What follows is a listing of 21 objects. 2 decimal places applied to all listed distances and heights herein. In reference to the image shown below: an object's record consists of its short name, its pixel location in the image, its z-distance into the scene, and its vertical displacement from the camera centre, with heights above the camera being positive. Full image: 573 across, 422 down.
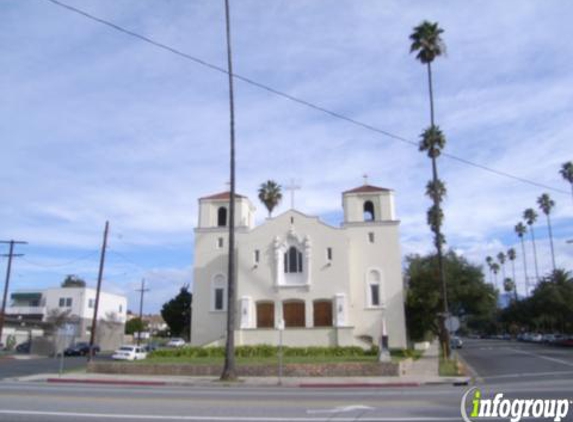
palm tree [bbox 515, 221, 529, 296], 116.04 +22.08
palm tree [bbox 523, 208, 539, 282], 106.44 +22.89
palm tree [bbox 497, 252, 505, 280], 146.65 +20.58
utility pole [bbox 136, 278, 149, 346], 70.44 +5.70
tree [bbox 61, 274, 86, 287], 112.06 +11.96
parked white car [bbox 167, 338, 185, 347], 70.07 -0.51
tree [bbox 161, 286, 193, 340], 61.72 +3.15
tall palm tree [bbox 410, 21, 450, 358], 36.00 +18.45
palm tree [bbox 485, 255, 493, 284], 153.75 +20.90
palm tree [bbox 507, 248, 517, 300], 139.91 +20.46
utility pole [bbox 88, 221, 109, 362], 41.92 +5.41
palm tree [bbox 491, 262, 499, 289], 153.88 +18.83
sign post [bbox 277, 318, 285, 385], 23.50 -1.30
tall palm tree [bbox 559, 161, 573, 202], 75.06 +21.98
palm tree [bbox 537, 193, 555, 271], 93.25 +21.93
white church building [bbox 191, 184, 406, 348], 42.56 +4.70
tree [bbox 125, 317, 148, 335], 98.06 +2.14
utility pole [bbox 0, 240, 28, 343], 48.16 +6.45
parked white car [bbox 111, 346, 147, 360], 44.59 -1.13
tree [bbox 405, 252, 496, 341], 46.59 +3.78
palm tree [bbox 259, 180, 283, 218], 55.75 +14.10
